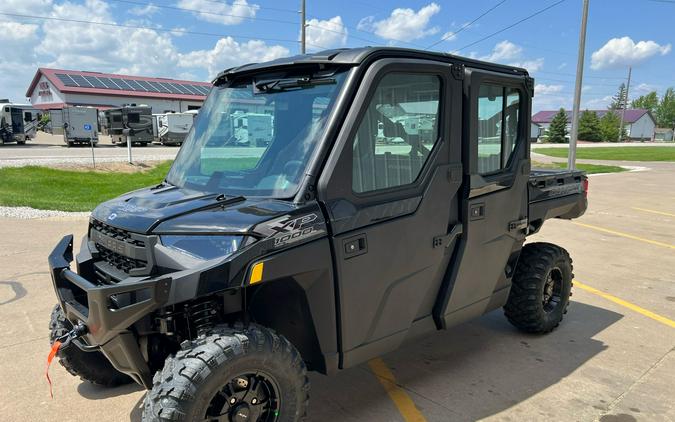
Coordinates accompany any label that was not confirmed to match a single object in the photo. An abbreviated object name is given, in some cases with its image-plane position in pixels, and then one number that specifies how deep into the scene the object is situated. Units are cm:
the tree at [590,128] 7150
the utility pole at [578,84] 1702
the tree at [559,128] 6819
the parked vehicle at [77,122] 3322
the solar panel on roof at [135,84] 5741
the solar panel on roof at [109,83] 5548
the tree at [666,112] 12606
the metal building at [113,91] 5459
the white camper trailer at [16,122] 3141
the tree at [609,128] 7423
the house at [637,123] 10325
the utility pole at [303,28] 2326
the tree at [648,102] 13162
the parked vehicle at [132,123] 3459
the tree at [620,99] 13725
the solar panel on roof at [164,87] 5880
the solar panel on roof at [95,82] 5553
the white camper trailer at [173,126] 3516
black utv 252
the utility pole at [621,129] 8277
